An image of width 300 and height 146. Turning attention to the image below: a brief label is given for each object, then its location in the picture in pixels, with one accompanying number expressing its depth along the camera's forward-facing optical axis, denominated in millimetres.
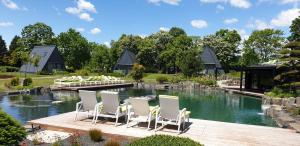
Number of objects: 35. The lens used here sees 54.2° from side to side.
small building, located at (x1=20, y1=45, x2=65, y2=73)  43791
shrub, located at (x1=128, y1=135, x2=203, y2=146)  4641
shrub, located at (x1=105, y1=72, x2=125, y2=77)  42812
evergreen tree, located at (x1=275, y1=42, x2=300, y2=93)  18381
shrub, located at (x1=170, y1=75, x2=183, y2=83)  32594
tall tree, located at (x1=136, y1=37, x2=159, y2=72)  50281
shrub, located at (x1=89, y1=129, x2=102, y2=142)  6699
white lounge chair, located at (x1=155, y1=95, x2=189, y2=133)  7305
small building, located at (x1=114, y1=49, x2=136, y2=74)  49959
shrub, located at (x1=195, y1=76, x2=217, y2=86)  29702
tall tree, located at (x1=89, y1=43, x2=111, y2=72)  50031
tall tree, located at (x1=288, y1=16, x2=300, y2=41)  37625
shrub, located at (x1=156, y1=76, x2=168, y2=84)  32931
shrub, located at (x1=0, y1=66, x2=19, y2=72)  42844
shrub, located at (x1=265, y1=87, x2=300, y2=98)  17953
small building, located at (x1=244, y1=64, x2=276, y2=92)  23981
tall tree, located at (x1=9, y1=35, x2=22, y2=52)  54769
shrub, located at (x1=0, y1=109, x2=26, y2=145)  5281
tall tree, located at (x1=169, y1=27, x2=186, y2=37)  66925
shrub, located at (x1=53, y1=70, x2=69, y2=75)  43197
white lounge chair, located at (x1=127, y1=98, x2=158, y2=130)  7770
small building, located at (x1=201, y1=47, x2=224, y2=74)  45719
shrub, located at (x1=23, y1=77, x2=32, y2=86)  24883
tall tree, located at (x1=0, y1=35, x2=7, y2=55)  54981
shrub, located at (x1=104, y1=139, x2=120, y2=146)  5691
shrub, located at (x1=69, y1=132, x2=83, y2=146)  6162
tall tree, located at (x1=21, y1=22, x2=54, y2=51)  54969
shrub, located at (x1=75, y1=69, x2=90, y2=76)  39062
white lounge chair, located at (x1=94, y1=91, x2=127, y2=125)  8028
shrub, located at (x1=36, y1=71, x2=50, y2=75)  40844
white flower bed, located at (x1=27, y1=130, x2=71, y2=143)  6852
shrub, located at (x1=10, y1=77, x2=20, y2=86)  24516
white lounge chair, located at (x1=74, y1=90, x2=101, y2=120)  8281
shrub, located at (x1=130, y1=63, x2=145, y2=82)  33522
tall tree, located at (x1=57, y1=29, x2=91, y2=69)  51031
